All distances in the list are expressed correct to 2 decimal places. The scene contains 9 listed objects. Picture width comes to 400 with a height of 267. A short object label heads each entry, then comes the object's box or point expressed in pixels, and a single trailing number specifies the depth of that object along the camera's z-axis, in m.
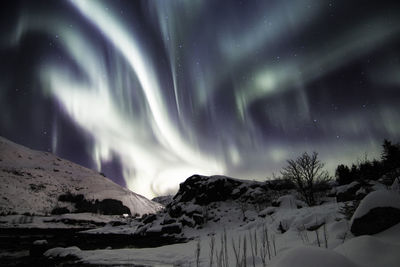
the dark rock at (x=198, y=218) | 33.31
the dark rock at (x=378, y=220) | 5.95
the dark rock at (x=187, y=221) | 32.94
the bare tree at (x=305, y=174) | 28.70
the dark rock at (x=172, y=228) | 32.56
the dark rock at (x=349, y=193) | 16.21
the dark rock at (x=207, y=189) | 44.46
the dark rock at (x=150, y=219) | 46.62
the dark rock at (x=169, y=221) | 38.09
